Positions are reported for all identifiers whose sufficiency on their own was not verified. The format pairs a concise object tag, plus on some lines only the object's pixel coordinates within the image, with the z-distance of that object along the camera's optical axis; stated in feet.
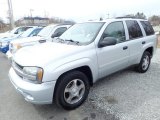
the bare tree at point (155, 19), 159.63
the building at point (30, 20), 172.74
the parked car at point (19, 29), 44.50
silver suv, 10.05
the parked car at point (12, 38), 27.71
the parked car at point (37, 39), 22.24
